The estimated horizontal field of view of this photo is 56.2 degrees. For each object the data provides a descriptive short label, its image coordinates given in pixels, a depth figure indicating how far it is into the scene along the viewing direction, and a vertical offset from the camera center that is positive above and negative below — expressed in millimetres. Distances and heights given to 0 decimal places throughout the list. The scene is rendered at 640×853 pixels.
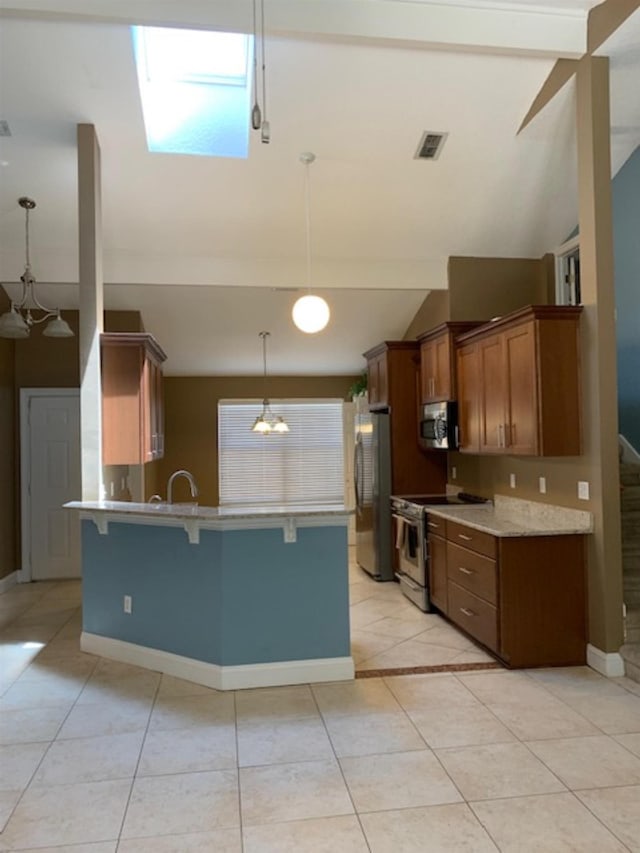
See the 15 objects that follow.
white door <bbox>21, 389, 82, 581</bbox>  6180 -276
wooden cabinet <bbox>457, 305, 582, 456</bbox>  3711 +383
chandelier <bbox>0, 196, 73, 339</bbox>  4184 +926
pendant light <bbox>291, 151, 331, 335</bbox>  4082 +904
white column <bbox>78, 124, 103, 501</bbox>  4293 +774
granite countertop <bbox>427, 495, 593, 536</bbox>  3684 -547
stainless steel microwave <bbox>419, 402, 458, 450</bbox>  5242 +154
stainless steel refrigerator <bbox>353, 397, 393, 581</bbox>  6012 -503
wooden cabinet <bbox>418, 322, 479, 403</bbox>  5227 +747
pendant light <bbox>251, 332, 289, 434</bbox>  7172 +281
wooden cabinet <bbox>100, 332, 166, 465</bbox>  4578 +401
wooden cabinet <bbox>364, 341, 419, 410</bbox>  6125 +760
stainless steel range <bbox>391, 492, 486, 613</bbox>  4973 -835
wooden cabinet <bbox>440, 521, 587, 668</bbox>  3643 -974
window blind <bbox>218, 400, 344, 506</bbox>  8492 -145
